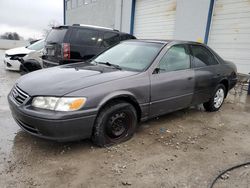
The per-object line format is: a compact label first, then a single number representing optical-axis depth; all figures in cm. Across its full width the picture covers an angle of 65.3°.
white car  735
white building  651
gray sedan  240
